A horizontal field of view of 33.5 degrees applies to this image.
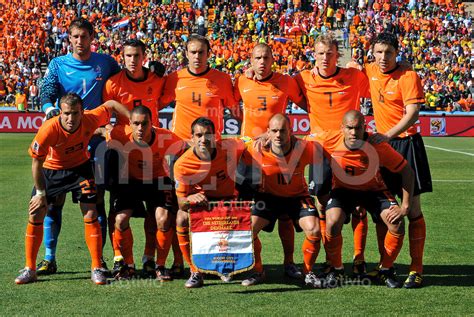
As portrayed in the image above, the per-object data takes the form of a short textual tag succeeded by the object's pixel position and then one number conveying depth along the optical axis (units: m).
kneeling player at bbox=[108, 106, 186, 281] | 7.32
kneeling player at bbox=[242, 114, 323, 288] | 7.07
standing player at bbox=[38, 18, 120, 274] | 7.88
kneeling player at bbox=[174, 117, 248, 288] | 7.02
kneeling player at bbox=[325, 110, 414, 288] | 7.04
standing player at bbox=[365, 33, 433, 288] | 7.15
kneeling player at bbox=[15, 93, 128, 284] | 7.07
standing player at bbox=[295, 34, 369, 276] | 7.59
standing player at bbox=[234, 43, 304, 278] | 7.86
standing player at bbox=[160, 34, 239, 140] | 7.95
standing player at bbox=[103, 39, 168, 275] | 7.75
